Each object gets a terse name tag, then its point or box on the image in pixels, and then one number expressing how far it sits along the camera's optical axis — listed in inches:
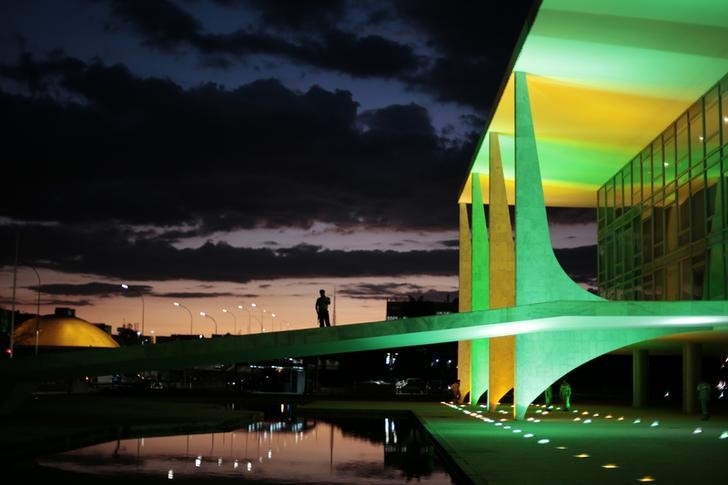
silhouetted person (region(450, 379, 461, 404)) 1833.2
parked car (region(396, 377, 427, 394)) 2581.2
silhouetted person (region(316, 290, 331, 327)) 1066.1
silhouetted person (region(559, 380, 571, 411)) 1417.1
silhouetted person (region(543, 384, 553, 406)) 1556.5
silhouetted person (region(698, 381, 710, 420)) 1149.1
